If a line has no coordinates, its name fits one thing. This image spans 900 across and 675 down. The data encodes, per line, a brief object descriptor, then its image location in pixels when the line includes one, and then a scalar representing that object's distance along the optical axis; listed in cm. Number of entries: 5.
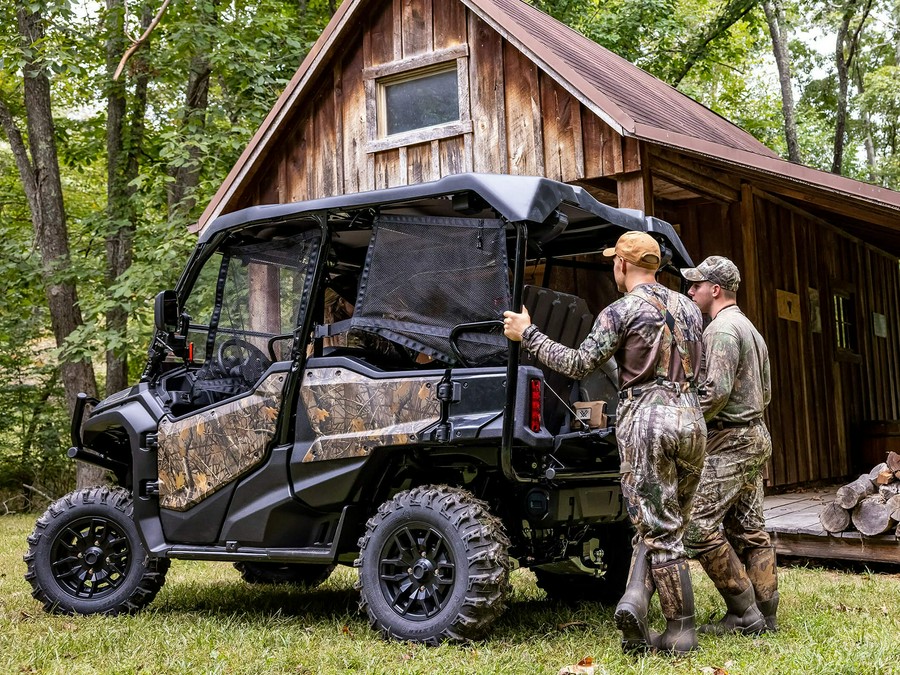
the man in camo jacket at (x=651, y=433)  483
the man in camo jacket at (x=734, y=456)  535
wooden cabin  934
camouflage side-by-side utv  517
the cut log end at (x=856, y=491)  790
